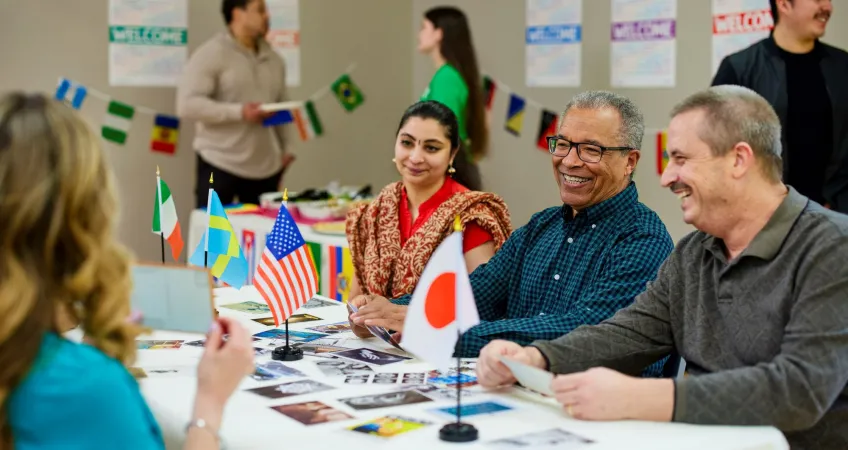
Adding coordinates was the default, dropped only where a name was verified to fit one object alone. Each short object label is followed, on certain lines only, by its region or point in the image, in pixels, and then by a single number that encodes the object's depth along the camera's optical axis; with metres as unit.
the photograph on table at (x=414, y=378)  2.11
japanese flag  1.79
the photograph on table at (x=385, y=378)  2.11
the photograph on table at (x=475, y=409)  1.88
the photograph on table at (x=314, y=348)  2.39
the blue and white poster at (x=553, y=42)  5.95
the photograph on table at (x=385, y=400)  1.94
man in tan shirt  5.50
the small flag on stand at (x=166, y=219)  2.87
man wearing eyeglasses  2.41
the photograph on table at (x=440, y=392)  1.99
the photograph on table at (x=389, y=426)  1.77
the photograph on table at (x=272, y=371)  2.15
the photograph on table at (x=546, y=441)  1.69
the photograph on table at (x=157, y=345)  2.46
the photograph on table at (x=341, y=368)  2.19
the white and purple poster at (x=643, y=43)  5.41
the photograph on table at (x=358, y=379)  2.12
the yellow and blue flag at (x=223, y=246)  2.65
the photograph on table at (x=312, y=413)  1.84
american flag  2.41
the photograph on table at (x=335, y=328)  2.64
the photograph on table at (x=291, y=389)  2.02
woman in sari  3.10
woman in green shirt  5.03
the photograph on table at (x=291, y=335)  2.53
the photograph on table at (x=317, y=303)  2.99
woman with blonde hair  1.29
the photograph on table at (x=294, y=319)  2.74
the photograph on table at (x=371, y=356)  2.30
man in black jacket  3.85
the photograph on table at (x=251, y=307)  2.92
